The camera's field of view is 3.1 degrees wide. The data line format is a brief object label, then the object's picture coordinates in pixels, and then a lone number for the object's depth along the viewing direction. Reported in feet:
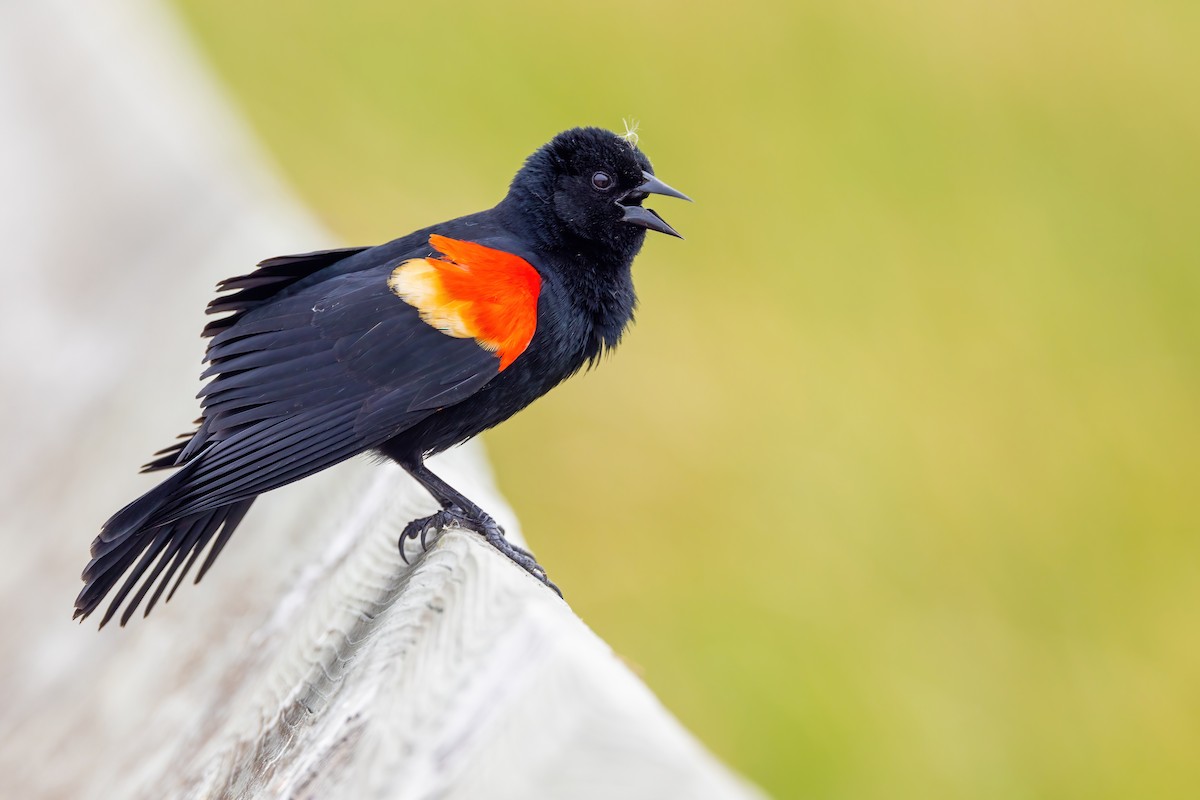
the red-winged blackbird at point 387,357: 19.94
